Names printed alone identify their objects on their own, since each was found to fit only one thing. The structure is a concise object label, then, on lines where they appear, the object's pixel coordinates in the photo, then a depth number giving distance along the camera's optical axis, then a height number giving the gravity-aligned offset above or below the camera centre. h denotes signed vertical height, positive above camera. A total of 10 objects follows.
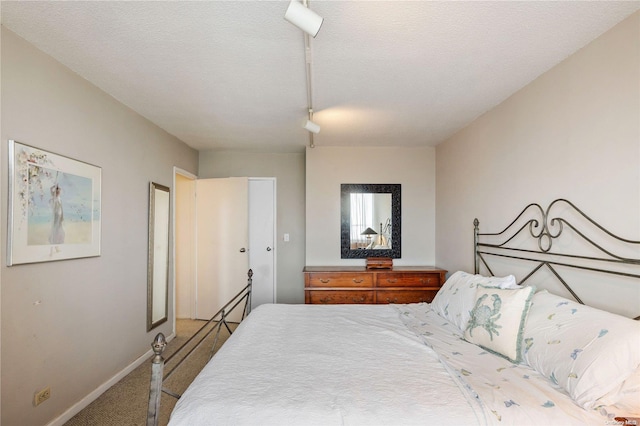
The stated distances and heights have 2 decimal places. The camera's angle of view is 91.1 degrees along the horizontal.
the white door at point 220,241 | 4.41 -0.26
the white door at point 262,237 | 4.63 -0.22
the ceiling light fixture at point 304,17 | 1.32 +0.88
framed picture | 1.82 +0.11
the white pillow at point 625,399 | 1.20 -0.69
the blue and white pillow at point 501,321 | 1.68 -0.57
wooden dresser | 3.76 -0.76
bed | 1.23 -0.73
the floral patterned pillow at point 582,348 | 1.24 -0.56
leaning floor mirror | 3.28 -0.38
